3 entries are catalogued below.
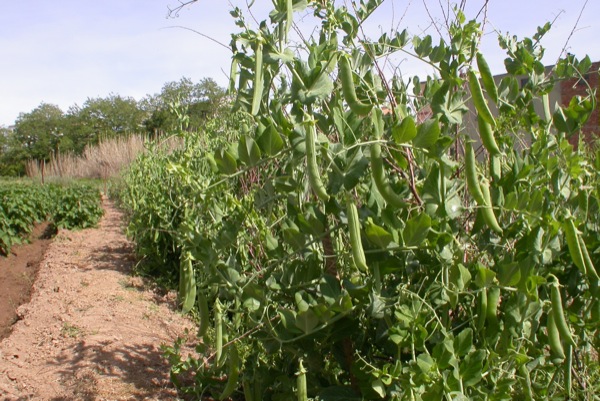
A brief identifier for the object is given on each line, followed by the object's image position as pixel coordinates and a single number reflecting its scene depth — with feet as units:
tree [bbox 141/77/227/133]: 74.96
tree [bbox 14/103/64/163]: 115.14
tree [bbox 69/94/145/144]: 116.88
